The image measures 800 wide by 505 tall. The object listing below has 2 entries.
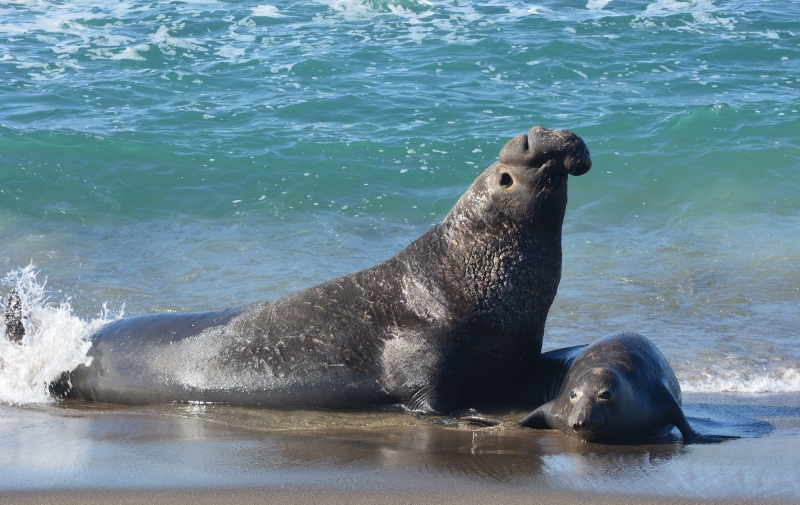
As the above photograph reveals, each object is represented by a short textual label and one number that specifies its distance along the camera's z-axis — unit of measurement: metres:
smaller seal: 11.95
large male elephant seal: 13.70
